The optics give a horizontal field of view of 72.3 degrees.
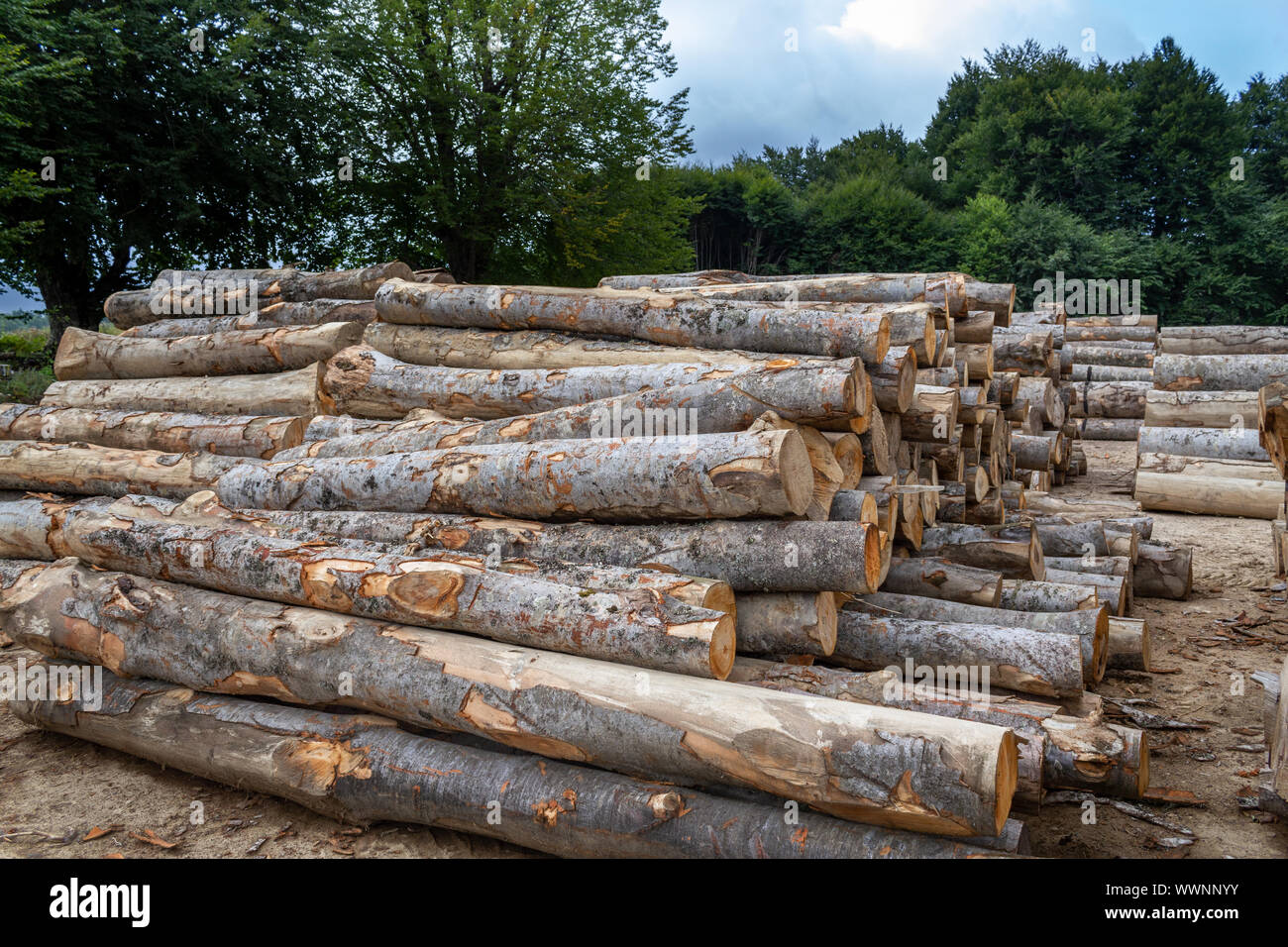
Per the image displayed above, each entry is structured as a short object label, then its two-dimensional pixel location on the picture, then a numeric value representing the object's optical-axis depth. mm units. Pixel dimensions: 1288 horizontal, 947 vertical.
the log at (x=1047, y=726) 3863
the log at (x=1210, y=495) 9695
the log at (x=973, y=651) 4355
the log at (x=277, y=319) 8477
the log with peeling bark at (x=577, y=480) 4219
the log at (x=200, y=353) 8016
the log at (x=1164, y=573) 7133
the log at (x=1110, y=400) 15203
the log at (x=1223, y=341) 12172
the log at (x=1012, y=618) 4918
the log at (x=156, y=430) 7078
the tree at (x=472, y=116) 20859
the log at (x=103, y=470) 6910
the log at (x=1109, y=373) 16281
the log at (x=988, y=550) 6016
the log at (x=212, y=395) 7746
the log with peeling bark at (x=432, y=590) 3680
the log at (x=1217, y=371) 10711
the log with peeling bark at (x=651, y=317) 5535
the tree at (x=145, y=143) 15508
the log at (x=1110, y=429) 15047
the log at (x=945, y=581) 5348
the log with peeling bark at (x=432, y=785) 3248
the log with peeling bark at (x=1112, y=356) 16916
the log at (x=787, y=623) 4238
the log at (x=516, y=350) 6383
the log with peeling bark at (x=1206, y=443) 10523
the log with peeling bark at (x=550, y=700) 3031
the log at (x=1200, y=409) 10562
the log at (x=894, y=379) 5363
